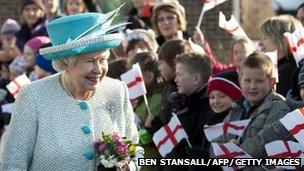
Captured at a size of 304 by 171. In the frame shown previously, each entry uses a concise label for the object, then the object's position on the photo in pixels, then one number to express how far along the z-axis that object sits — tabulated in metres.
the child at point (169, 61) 20.44
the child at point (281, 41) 18.69
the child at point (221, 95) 18.61
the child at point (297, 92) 16.45
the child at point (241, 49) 21.00
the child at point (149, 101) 20.14
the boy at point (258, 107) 16.61
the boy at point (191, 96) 18.92
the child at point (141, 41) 23.23
